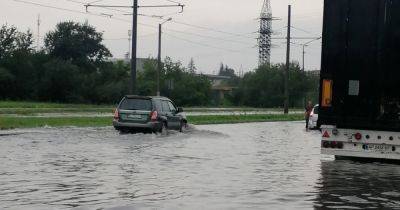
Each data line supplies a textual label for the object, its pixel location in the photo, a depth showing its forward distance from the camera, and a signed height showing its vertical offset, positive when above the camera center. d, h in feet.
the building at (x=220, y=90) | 420.81 +5.30
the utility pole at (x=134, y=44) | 121.80 +8.73
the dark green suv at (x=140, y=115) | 85.81 -2.30
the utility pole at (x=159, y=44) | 185.88 +13.54
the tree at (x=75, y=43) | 299.99 +21.61
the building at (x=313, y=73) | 411.54 +15.88
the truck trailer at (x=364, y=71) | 47.06 +1.92
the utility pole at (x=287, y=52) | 209.97 +13.79
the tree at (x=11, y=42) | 261.65 +19.01
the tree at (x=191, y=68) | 398.70 +16.94
